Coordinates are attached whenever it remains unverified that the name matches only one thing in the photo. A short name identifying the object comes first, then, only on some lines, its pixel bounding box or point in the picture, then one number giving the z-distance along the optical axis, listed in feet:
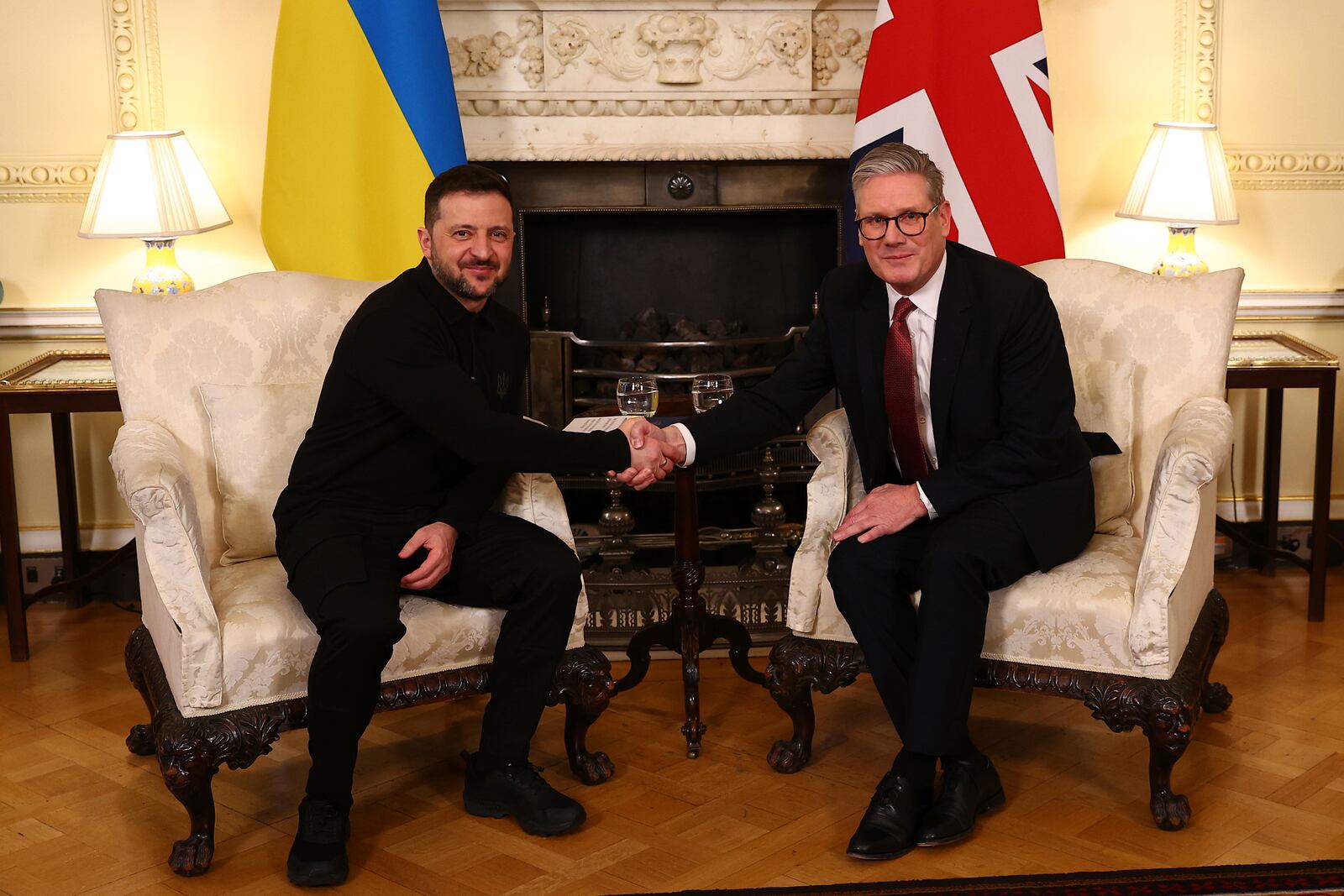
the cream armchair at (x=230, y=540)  7.43
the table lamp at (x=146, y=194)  11.41
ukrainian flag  11.34
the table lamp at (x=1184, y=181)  12.04
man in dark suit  7.66
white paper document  8.75
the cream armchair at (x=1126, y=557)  7.72
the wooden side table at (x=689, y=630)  9.21
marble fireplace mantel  12.35
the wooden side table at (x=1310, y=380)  11.80
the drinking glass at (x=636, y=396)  9.11
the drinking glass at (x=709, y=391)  9.31
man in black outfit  7.91
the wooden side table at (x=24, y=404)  11.14
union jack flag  11.69
